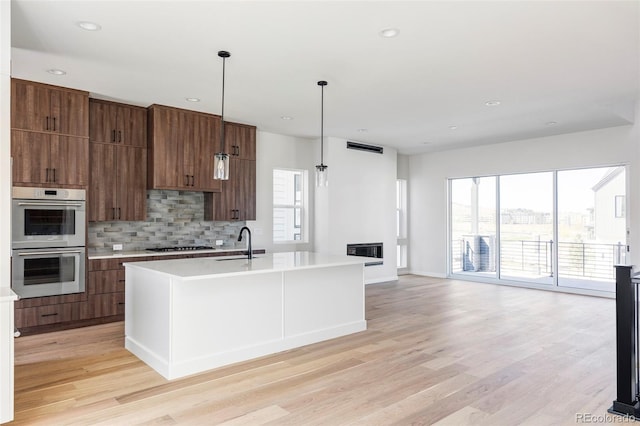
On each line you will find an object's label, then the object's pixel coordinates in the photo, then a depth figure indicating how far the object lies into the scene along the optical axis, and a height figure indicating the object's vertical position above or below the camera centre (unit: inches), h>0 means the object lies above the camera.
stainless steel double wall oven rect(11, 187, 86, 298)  172.1 -11.0
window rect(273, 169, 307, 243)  282.2 +7.2
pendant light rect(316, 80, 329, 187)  174.4 +17.1
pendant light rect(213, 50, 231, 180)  142.7 +17.8
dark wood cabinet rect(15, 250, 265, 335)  174.5 -39.3
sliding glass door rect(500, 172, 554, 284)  292.7 -8.1
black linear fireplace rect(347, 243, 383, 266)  302.0 -25.5
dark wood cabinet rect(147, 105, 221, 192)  210.8 +35.3
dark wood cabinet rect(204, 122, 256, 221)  241.6 +19.3
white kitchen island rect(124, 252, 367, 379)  129.6 -32.4
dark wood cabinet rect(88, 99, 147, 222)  198.8 +26.0
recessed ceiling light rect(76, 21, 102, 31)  121.6 +56.0
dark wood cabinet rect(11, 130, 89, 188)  171.2 +23.9
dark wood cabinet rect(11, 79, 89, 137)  170.6 +45.5
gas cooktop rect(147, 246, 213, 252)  217.7 -17.6
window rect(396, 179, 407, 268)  367.1 -3.6
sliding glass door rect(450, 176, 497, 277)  324.2 -7.8
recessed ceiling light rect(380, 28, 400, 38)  125.2 +55.8
